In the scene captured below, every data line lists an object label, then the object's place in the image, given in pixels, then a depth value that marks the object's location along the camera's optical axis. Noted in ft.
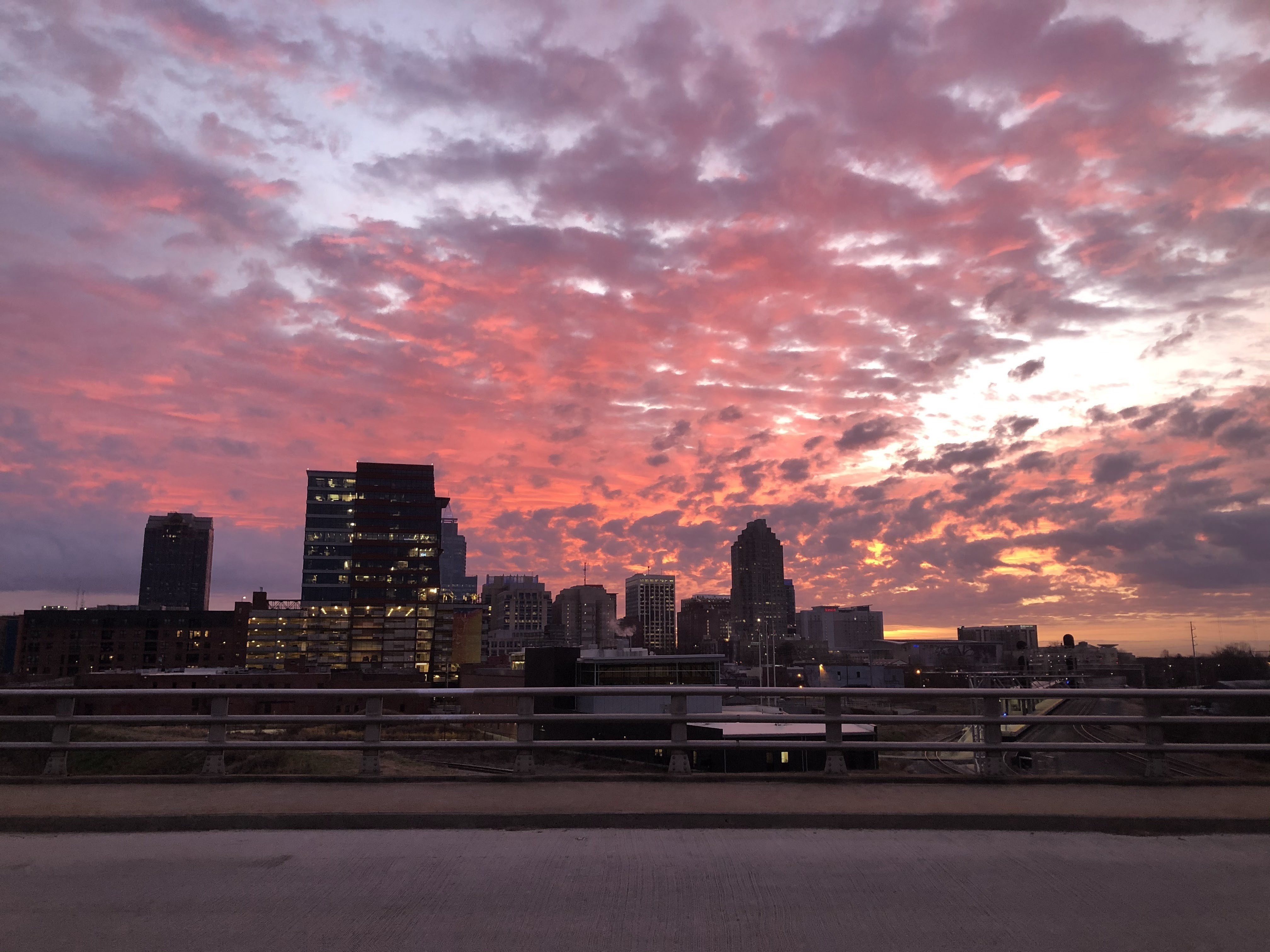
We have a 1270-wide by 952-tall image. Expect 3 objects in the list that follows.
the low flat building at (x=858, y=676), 345.10
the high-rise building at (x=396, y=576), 598.34
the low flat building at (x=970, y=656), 606.14
